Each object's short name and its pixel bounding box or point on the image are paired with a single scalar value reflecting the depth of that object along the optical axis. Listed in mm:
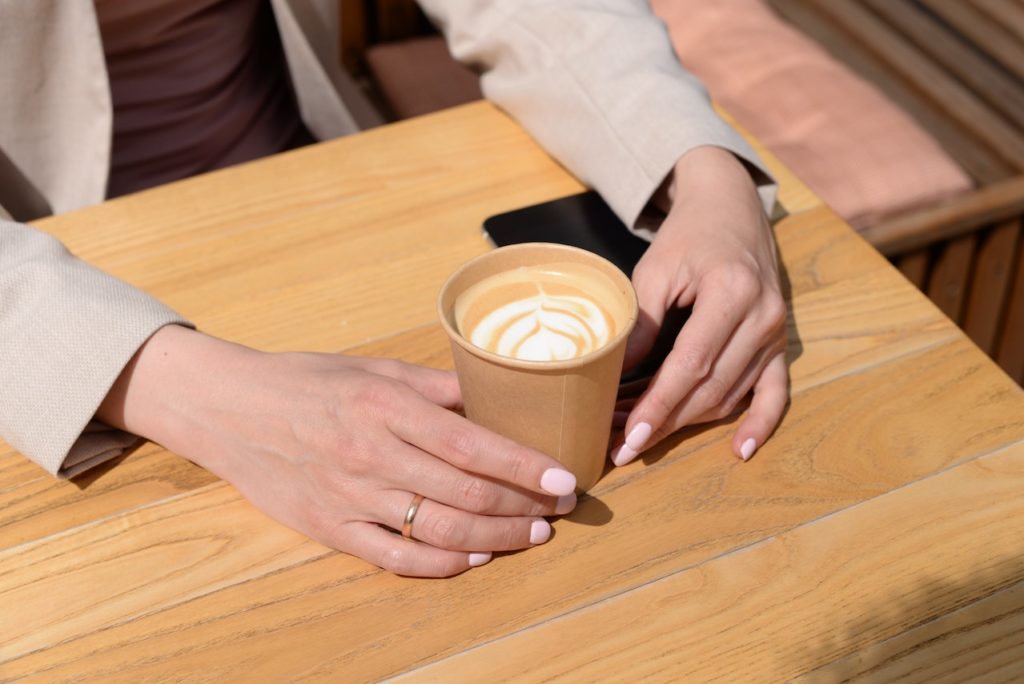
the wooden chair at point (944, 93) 1575
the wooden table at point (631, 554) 681
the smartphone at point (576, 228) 1001
